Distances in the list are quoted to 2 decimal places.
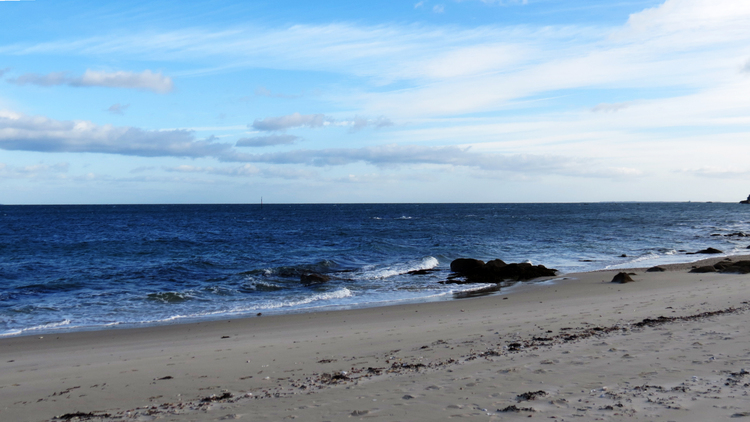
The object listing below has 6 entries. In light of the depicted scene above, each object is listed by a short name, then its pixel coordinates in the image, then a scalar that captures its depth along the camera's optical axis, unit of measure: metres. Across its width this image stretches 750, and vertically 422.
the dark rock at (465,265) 23.05
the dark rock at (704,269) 20.42
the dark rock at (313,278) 20.79
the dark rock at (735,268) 19.52
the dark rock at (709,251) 30.59
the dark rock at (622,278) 18.33
